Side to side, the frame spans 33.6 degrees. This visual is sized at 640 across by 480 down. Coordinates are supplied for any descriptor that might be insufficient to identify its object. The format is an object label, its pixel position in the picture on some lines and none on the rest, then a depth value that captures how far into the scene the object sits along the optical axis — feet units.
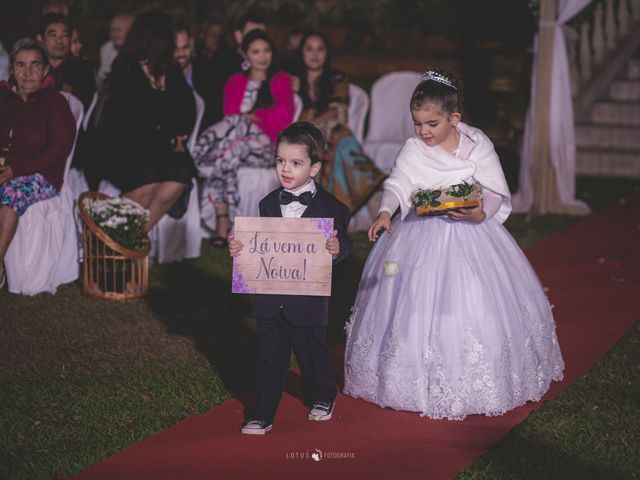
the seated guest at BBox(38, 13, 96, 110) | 25.58
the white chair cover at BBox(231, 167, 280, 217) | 27.66
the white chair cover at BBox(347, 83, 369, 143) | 31.40
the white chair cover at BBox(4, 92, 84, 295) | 22.15
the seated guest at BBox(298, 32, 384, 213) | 29.01
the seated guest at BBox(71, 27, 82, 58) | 26.78
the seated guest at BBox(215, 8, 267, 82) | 29.53
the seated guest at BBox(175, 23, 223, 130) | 28.89
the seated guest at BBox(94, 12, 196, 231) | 24.52
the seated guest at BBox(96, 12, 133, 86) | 29.55
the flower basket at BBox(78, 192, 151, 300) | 21.62
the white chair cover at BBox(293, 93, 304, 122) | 28.48
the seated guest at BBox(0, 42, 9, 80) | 30.68
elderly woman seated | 22.02
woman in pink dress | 27.45
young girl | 14.56
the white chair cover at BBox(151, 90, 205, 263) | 25.88
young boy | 13.67
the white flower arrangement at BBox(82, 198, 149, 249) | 21.81
